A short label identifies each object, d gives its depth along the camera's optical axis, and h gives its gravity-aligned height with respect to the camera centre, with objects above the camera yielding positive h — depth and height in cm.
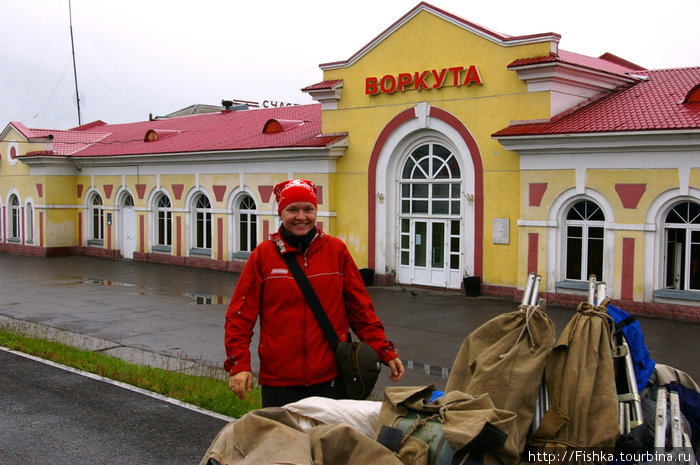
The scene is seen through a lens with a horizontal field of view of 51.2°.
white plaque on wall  1695 -56
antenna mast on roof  3684 +709
